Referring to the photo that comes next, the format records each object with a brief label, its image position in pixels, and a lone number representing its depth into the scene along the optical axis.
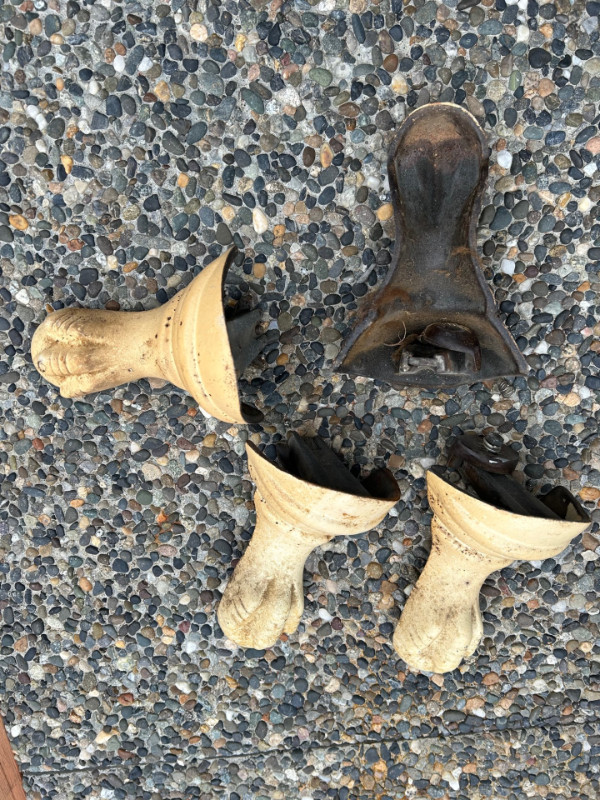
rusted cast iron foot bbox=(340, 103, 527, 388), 0.44
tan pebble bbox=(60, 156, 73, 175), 0.47
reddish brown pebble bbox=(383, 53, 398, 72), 0.45
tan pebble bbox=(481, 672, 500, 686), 0.55
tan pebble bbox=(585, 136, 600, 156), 0.46
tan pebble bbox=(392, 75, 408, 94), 0.45
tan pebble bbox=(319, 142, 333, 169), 0.47
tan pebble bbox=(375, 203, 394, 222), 0.47
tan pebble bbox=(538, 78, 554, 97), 0.45
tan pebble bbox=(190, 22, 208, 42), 0.45
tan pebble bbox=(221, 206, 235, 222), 0.48
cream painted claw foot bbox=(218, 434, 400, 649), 0.44
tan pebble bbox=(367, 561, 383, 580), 0.54
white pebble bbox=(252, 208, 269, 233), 0.48
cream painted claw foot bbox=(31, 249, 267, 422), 0.40
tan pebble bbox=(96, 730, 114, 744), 0.57
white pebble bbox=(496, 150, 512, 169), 0.46
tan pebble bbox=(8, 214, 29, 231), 0.48
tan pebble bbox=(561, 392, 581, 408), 0.50
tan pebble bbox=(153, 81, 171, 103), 0.46
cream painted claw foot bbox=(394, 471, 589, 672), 0.44
